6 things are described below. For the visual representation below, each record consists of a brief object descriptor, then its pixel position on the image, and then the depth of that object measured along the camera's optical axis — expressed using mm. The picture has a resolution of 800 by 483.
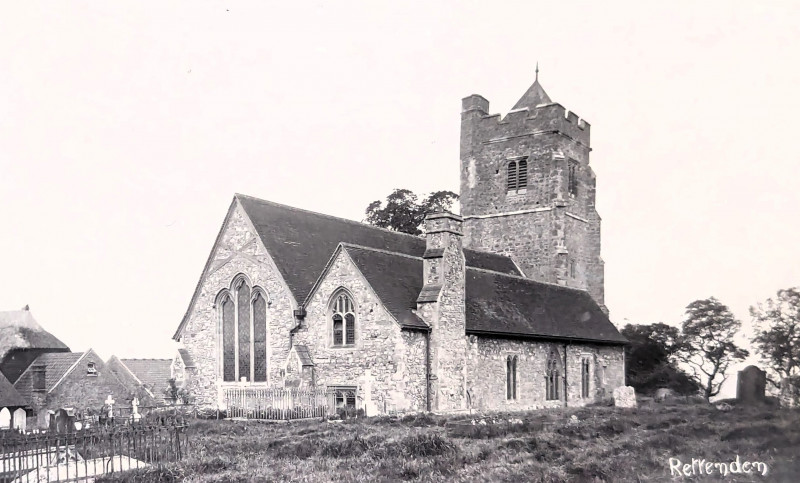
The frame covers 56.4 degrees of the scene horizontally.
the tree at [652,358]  41844
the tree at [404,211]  48688
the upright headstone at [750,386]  13961
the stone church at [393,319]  23703
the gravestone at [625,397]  30359
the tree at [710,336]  34906
